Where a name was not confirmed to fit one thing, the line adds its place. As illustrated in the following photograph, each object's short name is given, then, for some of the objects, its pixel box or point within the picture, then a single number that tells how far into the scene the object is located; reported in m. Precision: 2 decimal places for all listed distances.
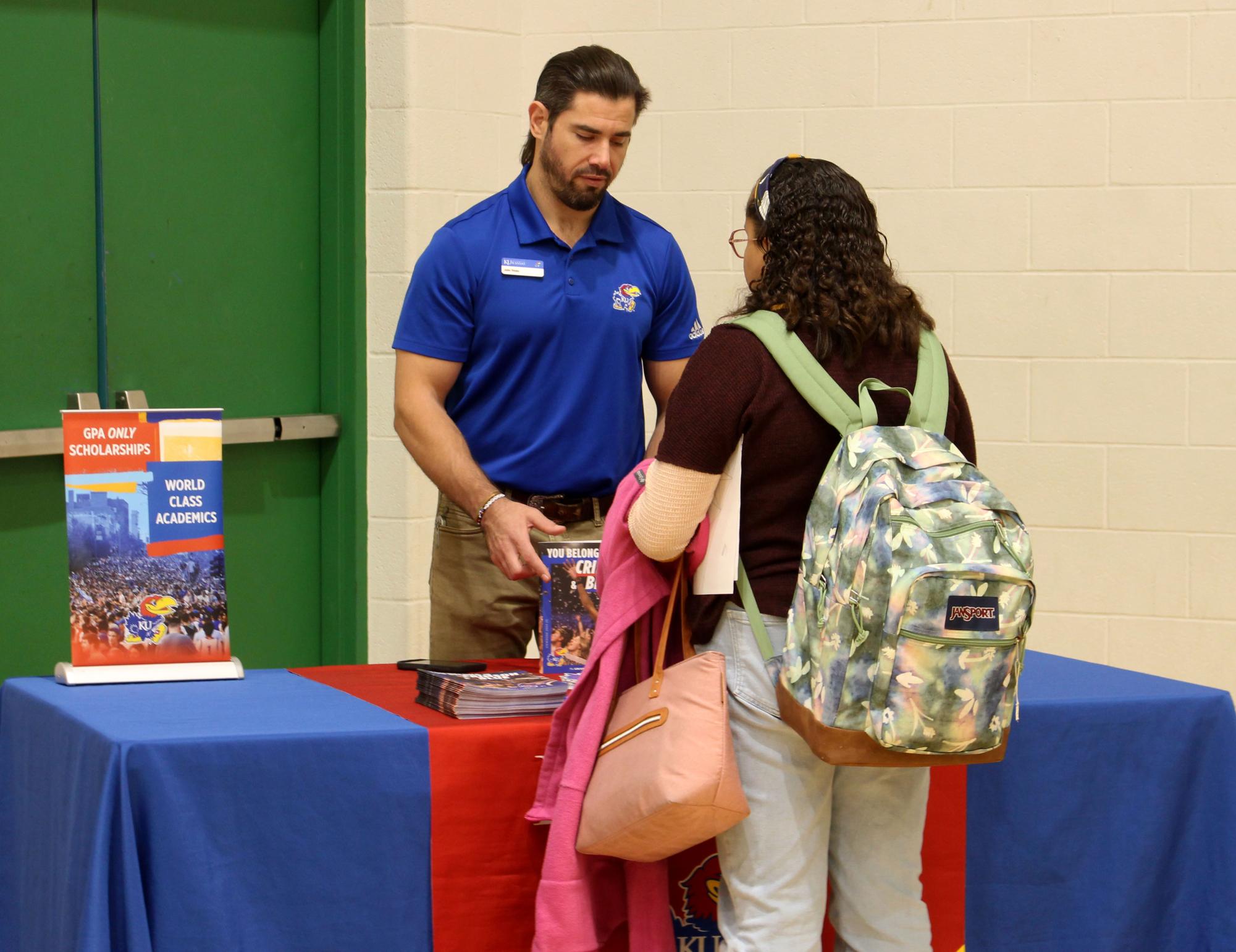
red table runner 3.93
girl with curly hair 3.55
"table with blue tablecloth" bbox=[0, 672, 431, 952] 3.59
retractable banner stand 4.21
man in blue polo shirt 5.34
